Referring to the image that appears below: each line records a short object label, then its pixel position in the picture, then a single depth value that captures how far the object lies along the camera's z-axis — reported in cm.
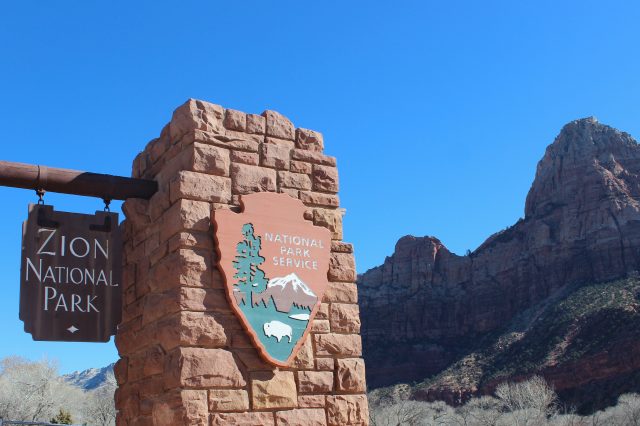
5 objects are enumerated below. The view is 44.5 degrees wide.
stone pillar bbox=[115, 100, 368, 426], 542
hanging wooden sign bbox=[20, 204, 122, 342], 573
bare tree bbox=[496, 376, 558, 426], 5019
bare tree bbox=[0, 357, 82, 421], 3509
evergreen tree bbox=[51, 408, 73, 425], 2880
